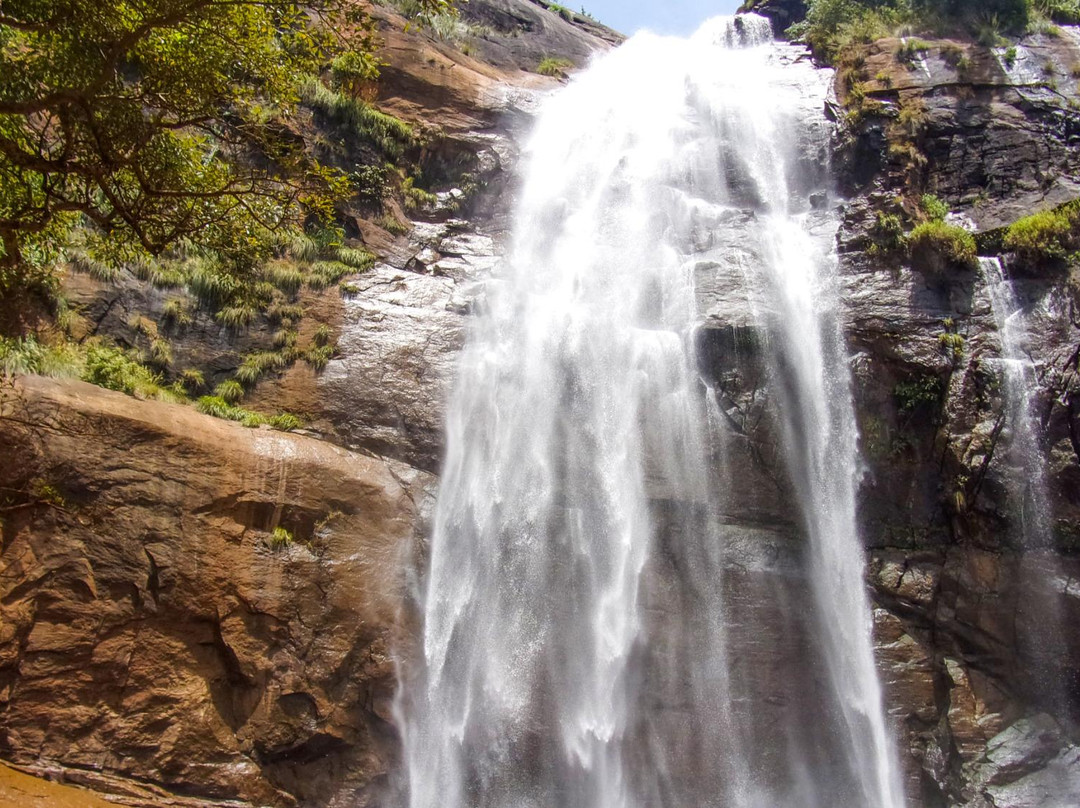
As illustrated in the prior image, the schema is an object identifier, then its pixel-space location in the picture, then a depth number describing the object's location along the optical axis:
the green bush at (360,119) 20.08
